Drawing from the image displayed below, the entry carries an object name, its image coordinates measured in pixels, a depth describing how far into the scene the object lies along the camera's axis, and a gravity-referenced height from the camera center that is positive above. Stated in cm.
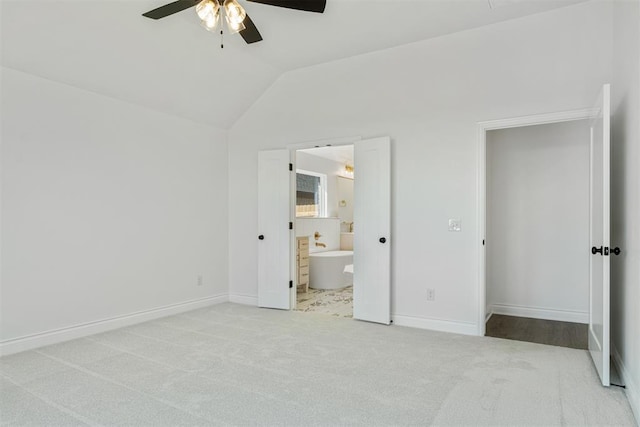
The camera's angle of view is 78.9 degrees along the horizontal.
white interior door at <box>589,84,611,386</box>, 255 -17
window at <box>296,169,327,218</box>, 759 +42
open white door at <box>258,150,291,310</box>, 494 -19
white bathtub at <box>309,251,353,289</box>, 630 -93
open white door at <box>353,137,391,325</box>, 420 -18
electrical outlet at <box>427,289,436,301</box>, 401 -83
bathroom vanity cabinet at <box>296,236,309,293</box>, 581 -70
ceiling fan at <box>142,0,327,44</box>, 241 +132
